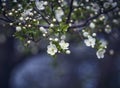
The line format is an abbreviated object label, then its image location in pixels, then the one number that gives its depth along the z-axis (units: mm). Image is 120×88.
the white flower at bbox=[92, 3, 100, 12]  7632
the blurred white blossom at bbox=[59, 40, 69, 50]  6078
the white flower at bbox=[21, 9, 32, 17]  6526
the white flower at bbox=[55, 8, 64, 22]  6973
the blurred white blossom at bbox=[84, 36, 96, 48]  6364
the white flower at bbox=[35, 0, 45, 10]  6718
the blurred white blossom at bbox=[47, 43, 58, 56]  6061
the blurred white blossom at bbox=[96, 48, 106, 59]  6401
